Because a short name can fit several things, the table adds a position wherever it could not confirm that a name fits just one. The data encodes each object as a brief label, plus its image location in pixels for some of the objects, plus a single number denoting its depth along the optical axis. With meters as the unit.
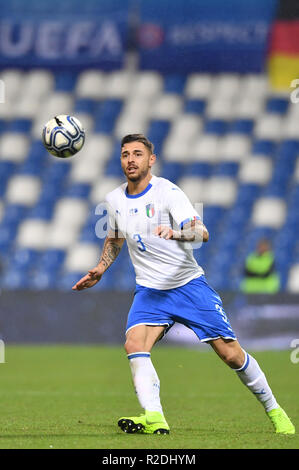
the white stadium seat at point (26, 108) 25.23
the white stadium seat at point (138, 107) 24.34
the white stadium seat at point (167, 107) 24.26
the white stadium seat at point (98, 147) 24.30
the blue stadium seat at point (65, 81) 25.31
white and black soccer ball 7.58
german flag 21.78
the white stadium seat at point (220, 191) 22.59
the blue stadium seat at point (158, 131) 23.86
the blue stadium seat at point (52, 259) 22.06
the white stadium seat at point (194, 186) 22.55
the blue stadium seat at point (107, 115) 24.52
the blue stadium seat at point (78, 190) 23.47
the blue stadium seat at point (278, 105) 23.11
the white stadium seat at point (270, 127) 22.98
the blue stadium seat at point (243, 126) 23.38
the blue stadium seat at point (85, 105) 24.84
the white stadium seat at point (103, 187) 23.30
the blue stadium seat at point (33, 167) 24.11
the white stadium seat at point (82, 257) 21.77
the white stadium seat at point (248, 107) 23.48
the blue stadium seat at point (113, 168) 23.57
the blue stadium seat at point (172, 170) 23.09
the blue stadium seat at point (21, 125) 24.97
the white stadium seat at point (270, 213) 21.67
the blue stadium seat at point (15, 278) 21.57
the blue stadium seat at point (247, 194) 22.31
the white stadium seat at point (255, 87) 23.48
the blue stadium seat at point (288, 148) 22.44
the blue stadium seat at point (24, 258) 22.08
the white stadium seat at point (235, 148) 23.22
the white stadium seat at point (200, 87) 24.25
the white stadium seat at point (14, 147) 24.59
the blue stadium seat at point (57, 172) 23.91
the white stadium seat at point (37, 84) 25.34
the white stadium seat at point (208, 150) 23.38
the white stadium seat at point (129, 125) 23.98
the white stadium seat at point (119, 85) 24.81
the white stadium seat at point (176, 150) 23.45
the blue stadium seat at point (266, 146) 23.05
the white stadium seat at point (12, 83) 25.22
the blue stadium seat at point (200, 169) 23.06
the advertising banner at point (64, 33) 23.25
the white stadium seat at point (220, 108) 23.81
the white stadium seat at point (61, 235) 22.66
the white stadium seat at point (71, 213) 23.09
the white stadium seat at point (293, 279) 20.39
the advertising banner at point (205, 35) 22.22
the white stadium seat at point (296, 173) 21.94
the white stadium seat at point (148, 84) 24.53
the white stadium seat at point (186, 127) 23.86
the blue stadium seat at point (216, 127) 23.59
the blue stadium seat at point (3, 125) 25.28
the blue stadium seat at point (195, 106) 24.09
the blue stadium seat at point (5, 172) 24.09
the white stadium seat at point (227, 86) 23.81
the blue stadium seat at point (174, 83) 24.52
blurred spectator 17.45
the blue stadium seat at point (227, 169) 23.02
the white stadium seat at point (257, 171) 22.67
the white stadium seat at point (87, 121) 24.55
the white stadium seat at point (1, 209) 23.44
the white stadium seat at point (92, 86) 25.14
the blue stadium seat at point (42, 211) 23.28
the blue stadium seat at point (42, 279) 21.53
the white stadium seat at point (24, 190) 23.73
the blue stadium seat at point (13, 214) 23.22
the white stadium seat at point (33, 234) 22.75
